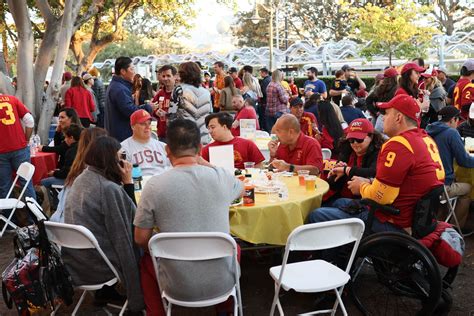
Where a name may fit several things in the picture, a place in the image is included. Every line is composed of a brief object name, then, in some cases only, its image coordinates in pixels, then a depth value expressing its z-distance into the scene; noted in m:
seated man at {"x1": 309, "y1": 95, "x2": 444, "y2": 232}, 3.27
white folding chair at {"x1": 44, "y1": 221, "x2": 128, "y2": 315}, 3.01
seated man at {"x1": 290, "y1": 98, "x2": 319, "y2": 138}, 6.75
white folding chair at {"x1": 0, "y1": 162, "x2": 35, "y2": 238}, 5.17
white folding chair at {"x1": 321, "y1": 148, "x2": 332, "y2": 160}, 5.81
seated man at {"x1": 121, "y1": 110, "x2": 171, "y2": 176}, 4.96
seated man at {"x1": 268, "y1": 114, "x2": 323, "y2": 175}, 4.68
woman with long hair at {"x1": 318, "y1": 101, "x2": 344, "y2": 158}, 6.14
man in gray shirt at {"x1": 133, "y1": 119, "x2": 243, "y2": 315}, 2.81
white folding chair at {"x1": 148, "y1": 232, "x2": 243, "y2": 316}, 2.68
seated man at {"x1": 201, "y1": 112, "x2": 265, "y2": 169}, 4.92
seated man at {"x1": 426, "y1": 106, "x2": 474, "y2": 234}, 4.97
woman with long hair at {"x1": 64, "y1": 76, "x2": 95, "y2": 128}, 9.98
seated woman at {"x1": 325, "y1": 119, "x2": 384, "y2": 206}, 4.21
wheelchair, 3.12
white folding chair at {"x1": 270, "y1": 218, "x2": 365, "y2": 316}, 2.86
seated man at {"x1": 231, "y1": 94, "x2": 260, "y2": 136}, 6.99
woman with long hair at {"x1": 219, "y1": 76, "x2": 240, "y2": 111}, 9.55
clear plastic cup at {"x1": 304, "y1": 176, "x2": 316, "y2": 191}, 3.99
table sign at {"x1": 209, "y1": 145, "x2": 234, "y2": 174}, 4.09
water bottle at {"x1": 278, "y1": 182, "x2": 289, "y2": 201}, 3.78
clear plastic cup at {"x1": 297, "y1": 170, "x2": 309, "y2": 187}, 4.18
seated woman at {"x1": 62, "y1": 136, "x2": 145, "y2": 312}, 3.24
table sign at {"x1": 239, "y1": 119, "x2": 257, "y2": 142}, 6.62
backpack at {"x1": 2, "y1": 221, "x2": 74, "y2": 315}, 3.14
